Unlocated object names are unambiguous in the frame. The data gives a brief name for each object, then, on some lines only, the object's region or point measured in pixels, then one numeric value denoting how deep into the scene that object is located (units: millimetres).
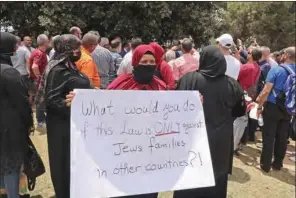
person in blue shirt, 4906
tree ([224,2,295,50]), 25359
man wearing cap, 4551
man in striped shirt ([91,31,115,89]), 5137
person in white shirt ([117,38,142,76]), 4605
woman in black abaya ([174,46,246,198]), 3041
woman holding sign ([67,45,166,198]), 2710
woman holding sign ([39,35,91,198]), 2713
